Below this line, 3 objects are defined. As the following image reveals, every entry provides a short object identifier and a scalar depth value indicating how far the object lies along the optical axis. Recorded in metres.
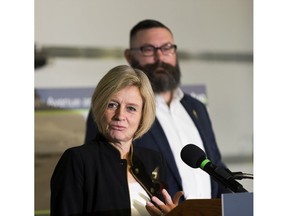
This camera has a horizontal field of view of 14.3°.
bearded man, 7.91
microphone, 6.52
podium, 6.54
